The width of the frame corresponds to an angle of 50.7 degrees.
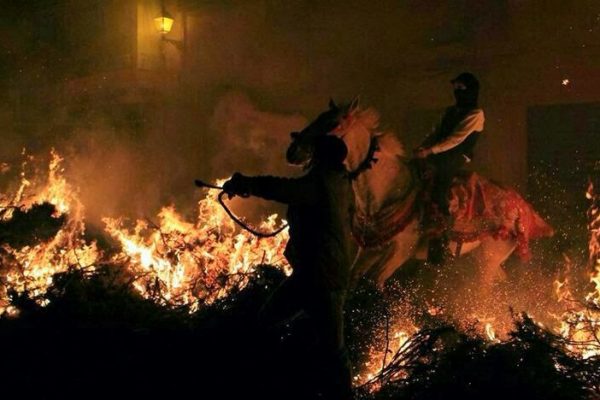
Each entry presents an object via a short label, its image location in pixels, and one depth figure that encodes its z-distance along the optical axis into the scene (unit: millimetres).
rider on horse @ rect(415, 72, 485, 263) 7562
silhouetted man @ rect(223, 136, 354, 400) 4512
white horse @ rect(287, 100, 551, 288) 7062
